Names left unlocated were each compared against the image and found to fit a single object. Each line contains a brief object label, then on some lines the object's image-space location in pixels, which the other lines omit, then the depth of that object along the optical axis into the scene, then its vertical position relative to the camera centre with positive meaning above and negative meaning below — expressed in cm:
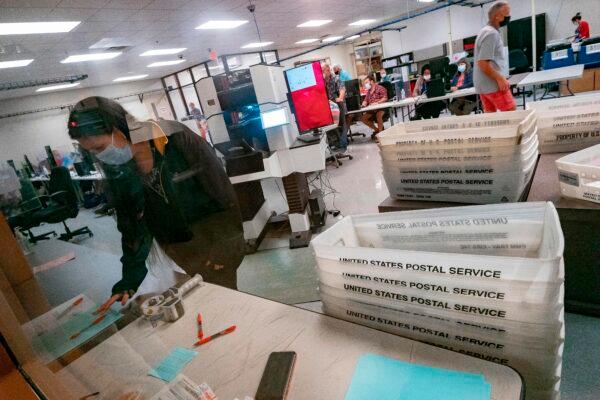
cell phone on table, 55 -47
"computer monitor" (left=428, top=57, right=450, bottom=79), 606 +5
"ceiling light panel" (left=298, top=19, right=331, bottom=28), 859 +206
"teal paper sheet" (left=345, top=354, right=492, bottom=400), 49 -48
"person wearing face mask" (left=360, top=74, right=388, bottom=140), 621 -30
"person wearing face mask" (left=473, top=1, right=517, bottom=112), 278 -5
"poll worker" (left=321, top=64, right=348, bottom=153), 541 -3
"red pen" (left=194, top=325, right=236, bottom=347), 73 -47
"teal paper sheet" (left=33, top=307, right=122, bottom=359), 60 -39
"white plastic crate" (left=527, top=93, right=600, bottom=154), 110 -30
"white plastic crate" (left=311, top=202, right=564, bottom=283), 50 -32
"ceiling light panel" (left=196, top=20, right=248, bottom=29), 610 +191
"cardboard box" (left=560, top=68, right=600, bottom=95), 526 -81
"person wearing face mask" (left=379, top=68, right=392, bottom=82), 673 +11
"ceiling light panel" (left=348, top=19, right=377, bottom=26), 1060 +218
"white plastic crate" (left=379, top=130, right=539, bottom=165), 89 -26
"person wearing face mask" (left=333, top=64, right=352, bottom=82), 703 +43
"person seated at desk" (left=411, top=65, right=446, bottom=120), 553 -57
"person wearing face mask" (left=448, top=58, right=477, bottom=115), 510 -35
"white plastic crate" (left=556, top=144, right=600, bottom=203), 87 -38
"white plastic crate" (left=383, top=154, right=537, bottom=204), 93 -38
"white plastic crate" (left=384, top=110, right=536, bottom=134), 99 -19
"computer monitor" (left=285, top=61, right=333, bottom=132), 311 +5
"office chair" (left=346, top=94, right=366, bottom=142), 612 -21
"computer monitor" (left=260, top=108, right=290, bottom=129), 279 -6
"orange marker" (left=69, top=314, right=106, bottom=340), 78 -42
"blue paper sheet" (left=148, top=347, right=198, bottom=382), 66 -47
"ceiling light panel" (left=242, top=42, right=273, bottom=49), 973 +211
